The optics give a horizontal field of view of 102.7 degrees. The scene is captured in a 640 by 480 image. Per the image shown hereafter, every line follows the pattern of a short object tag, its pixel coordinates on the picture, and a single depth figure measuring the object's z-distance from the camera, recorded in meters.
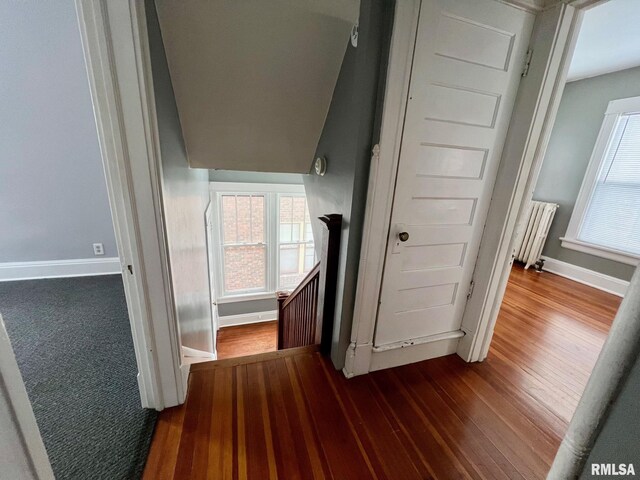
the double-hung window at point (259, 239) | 4.21
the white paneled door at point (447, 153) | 1.18
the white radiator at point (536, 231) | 3.55
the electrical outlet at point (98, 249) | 2.71
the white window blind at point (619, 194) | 2.84
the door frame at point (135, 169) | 0.86
